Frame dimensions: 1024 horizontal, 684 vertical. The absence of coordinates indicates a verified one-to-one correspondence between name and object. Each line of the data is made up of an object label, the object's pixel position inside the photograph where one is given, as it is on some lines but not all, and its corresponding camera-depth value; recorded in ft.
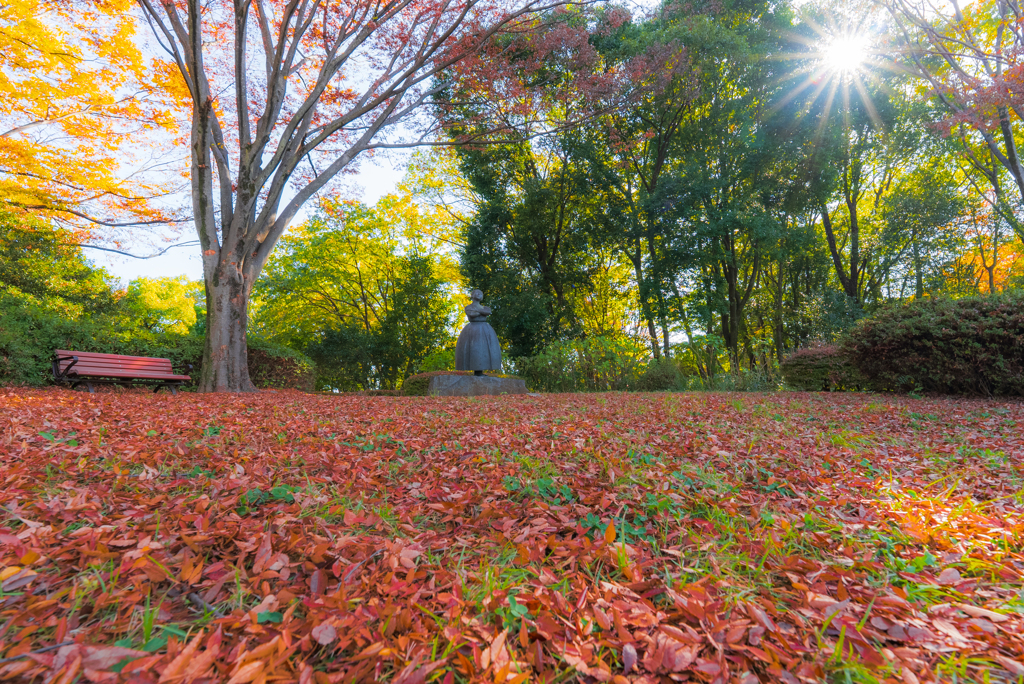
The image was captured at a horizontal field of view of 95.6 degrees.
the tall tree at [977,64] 22.07
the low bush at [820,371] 26.25
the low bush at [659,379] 30.99
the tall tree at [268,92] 22.13
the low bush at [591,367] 31.50
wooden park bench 20.40
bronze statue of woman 29.25
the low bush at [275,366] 30.04
